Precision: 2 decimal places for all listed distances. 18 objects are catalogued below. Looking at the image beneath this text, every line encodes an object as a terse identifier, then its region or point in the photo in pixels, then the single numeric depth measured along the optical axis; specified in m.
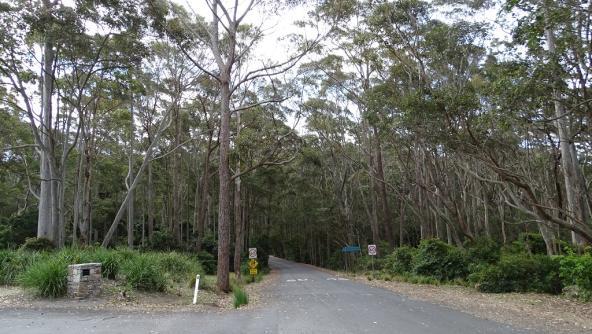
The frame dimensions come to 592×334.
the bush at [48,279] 11.92
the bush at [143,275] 13.73
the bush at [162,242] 33.19
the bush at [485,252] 20.12
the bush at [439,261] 21.05
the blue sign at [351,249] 31.59
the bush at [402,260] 24.92
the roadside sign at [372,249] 25.79
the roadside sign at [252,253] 24.62
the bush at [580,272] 13.15
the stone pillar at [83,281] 11.98
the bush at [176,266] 17.30
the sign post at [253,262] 24.73
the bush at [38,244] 18.33
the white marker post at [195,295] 13.13
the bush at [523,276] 15.93
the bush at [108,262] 14.24
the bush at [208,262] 33.26
